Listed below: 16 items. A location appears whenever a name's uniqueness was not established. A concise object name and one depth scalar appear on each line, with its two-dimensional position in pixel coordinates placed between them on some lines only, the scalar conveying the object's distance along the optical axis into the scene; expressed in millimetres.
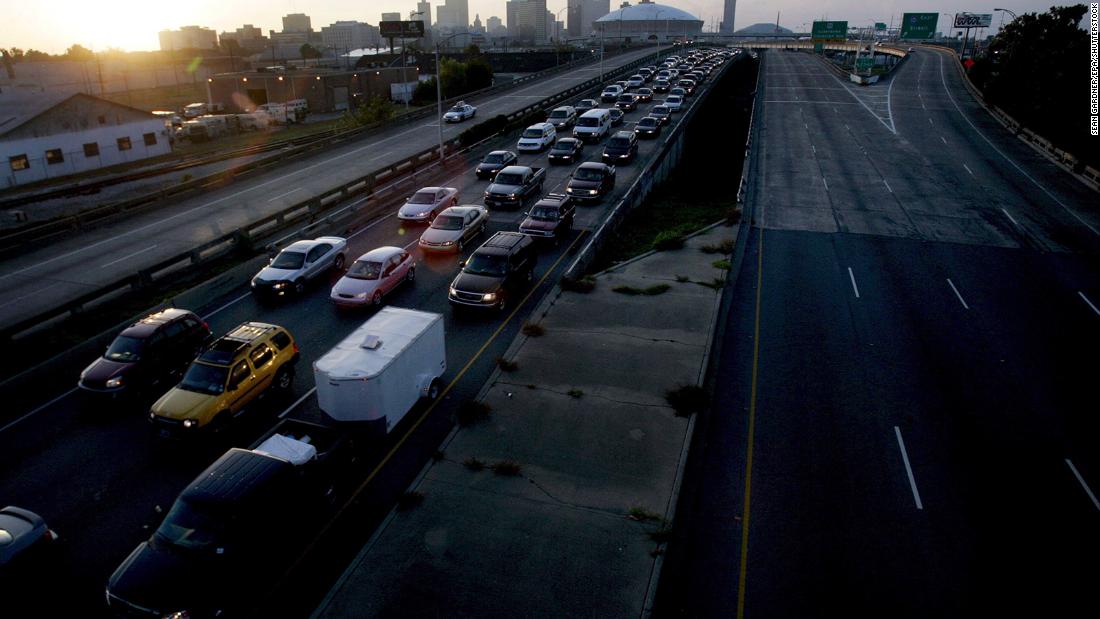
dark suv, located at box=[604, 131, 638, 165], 41531
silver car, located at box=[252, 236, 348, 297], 21047
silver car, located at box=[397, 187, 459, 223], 29406
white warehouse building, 46094
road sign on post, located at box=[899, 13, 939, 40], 95875
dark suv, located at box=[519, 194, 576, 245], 26578
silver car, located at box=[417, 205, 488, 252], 25531
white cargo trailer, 12883
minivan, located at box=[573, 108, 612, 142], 48500
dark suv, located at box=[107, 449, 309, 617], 9031
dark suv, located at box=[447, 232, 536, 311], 19859
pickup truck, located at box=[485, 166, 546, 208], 31844
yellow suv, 13164
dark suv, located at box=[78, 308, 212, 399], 14773
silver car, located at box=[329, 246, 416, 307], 20094
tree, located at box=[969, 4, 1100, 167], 43250
